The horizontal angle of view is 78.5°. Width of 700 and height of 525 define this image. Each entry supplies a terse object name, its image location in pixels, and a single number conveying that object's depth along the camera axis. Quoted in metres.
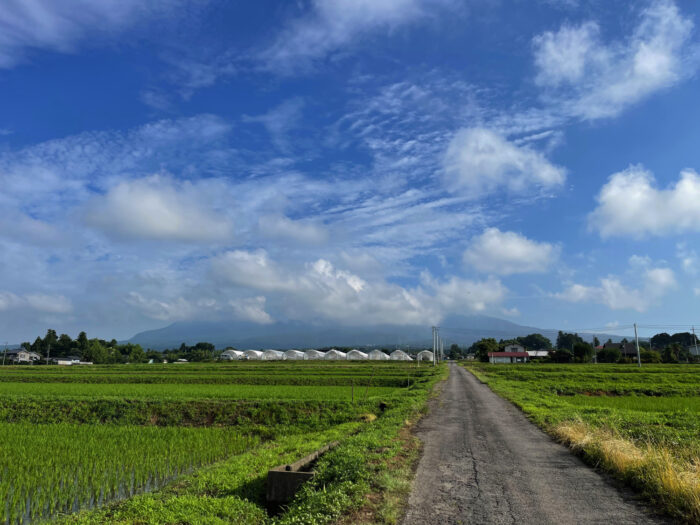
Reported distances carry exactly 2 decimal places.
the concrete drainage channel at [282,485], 8.69
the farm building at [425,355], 126.86
